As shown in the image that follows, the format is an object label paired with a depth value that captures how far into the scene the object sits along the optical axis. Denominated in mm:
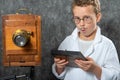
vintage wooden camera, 1180
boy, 1249
